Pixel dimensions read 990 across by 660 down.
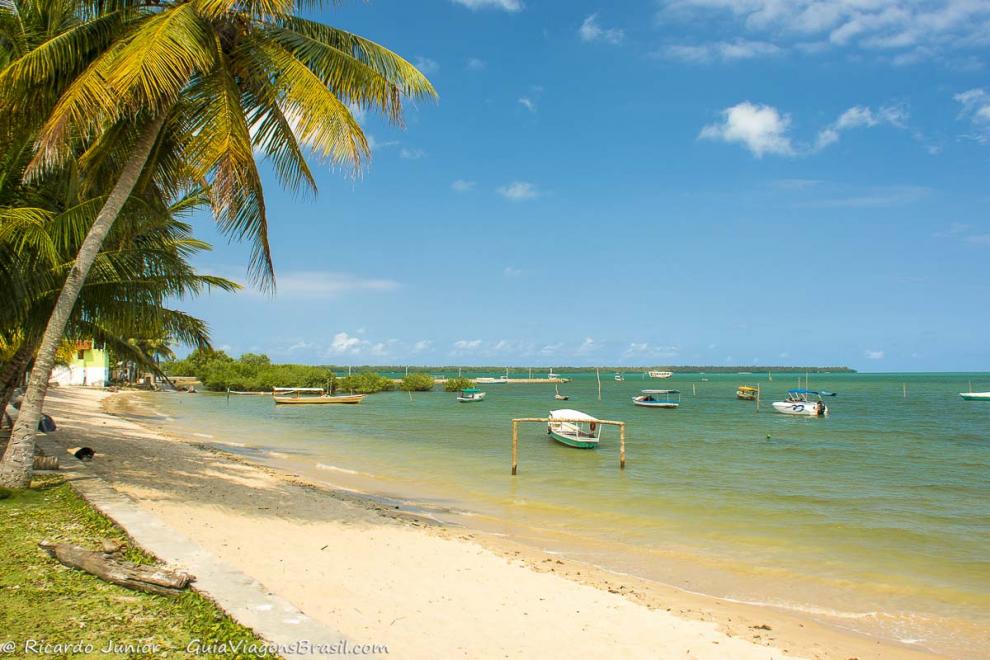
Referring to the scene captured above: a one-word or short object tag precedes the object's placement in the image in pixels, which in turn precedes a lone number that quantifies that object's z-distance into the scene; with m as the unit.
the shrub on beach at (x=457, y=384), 87.31
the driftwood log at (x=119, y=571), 4.79
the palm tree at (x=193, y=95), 7.25
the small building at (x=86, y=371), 56.83
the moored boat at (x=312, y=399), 53.59
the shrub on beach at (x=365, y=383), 82.50
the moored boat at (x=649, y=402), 55.59
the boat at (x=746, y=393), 70.74
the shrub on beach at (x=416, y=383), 89.69
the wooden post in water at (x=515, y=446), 19.27
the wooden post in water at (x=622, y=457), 20.57
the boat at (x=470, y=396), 66.88
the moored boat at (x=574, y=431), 24.84
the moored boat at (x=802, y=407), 46.23
